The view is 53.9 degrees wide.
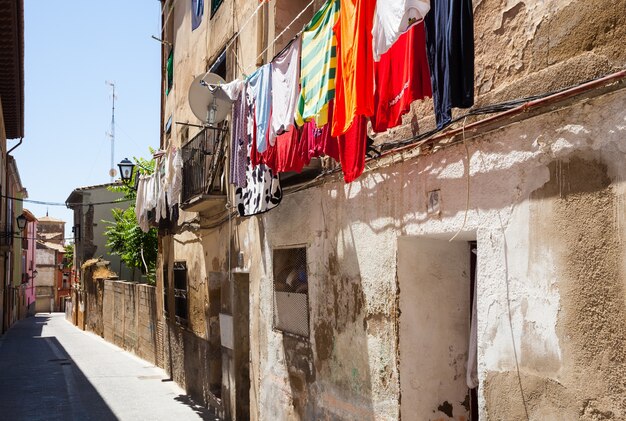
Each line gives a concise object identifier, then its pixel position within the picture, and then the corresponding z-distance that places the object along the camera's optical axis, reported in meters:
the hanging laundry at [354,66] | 4.68
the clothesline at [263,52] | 8.40
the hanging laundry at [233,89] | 7.83
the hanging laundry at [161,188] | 12.68
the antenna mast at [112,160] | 36.59
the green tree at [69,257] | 45.91
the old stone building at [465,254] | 3.50
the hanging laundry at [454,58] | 3.81
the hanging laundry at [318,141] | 5.76
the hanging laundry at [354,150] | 5.16
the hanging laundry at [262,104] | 6.77
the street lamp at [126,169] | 17.19
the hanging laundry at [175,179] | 11.47
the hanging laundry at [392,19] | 3.91
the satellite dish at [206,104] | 9.63
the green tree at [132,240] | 24.27
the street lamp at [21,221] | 28.92
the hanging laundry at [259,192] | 7.84
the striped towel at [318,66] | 5.30
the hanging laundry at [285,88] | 6.10
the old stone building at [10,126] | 14.43
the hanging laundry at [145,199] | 13.65
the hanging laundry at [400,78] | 4.34
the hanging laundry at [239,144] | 7.77
